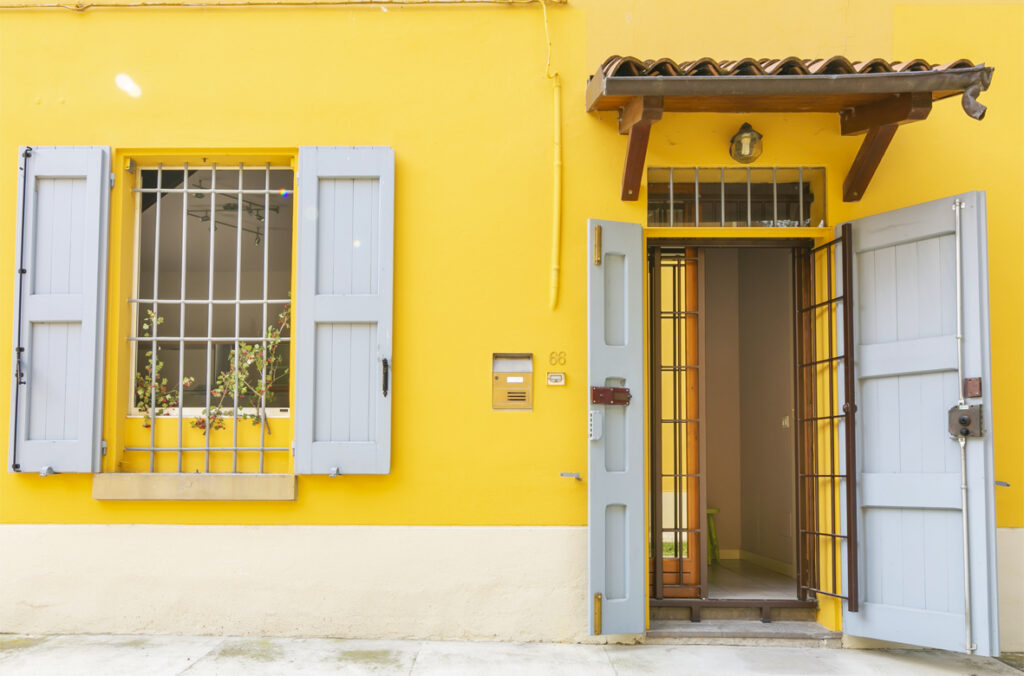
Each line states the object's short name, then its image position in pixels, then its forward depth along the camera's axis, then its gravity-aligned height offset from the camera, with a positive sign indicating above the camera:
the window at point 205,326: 4.99 +0.44
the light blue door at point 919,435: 4.38 -0.20
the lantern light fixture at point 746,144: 5.08 +1.56
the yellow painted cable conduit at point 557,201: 5.05 +1.20
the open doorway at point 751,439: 5.21 -0.28
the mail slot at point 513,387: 5.06 +0.07
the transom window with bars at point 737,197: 5.24 +1.30
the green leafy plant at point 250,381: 5.16 +0.11
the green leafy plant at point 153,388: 5.22 +0.06
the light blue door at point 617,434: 4.79 -0.21
